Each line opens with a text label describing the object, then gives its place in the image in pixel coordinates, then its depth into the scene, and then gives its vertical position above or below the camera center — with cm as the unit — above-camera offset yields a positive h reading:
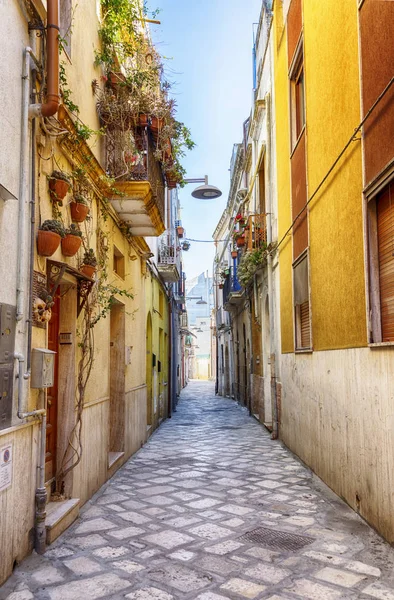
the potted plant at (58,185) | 485 +163
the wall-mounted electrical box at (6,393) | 376 -24
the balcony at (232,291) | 1852 +246
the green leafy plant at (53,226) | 450 +116
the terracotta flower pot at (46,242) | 445 +101
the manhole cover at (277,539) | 452 -164
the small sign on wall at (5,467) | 371 -77
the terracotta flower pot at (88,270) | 589 +102
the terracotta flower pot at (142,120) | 750 +344
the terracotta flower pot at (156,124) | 773 +351
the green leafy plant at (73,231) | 521 +130
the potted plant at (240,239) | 1445 +330
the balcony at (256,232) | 1288 +316
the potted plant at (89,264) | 591 +109
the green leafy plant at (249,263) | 1260 +242
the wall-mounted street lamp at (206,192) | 1641 +528
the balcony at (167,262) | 1488 +282
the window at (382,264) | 466 +86
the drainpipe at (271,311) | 1088 +102
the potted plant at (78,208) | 555 +161
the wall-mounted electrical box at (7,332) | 377 +21
